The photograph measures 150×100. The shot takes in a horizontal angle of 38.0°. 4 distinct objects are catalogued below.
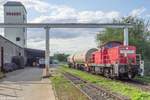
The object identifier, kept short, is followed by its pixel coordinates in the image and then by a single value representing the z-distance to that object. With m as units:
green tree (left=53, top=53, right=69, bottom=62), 101.29
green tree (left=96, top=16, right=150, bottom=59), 32.08
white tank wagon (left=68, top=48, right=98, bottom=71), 27.99
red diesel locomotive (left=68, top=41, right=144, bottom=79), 17.34
